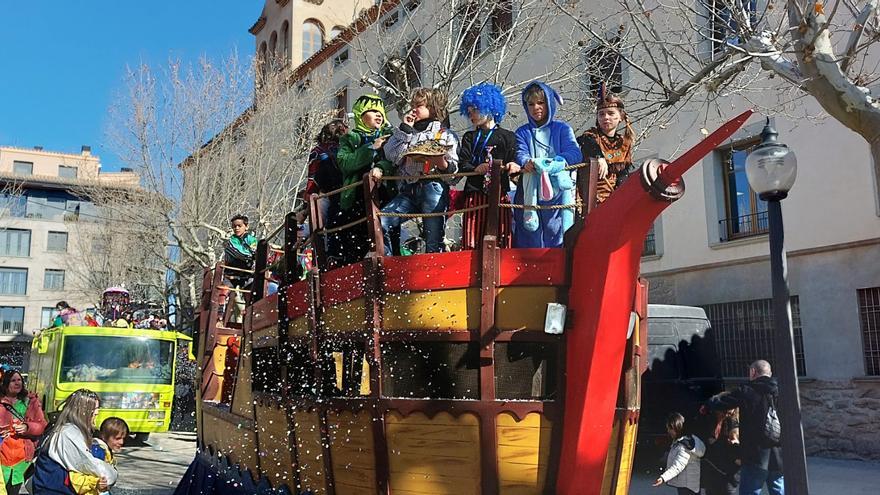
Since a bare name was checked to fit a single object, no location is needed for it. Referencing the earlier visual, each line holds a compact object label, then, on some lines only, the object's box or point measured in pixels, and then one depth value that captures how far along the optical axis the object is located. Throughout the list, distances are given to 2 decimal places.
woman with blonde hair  5.11
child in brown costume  4.88
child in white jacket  6.57
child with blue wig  4.64
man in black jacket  6.58
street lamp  5.30
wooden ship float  3.99
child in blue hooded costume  4.37
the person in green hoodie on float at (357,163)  5.16
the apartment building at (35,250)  50.97
